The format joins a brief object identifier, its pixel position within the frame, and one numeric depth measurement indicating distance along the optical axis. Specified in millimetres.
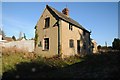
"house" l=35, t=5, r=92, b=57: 10476
